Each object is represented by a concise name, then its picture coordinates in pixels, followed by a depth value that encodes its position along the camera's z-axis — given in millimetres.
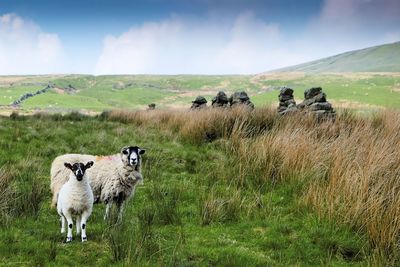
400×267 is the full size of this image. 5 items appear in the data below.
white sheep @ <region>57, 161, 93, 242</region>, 5616
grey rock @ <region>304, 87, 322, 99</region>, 16422
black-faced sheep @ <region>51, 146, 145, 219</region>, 6816
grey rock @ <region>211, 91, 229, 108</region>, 21856
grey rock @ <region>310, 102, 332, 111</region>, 14797
